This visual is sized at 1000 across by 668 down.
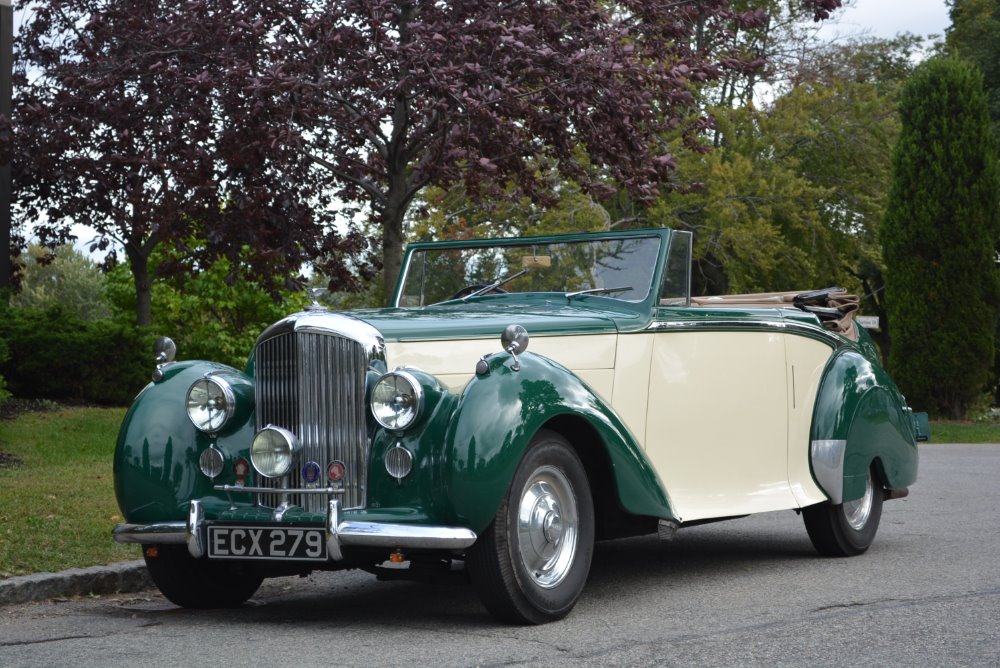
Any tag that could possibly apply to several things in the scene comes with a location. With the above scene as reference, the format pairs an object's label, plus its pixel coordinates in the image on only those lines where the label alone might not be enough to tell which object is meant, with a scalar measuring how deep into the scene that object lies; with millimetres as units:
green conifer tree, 21891
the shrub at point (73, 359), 15836
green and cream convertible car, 5215
